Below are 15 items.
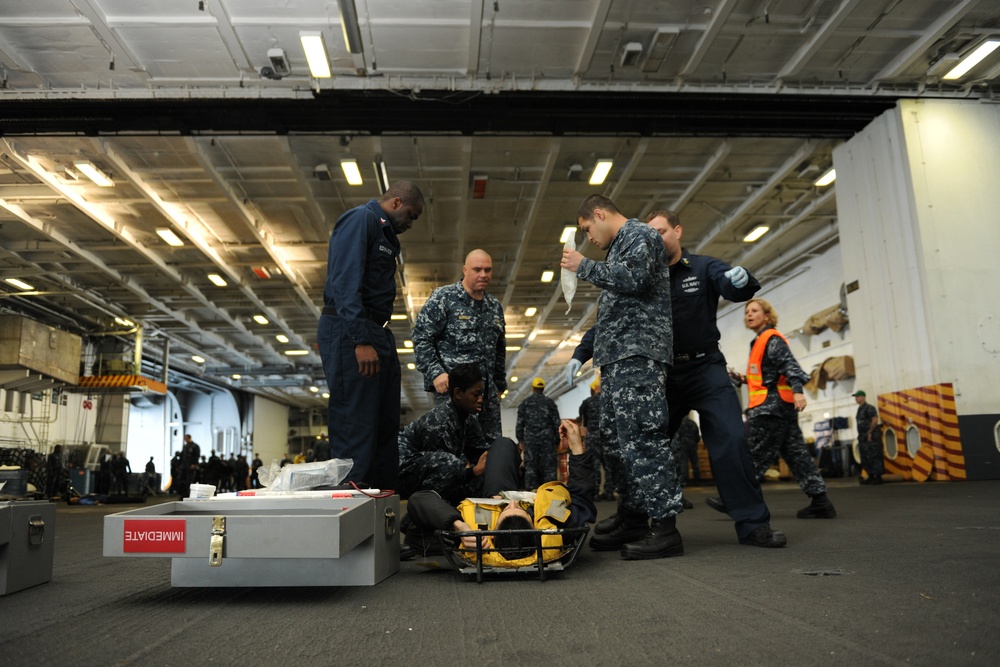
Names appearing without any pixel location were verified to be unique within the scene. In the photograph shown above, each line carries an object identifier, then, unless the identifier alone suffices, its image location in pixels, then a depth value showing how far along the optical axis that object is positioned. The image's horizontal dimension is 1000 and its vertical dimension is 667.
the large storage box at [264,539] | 2.08
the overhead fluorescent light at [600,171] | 12.47
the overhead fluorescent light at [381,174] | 12.16
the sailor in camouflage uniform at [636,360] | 3.13
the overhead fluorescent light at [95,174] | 12.13
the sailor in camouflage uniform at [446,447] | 3.46
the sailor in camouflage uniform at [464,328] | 4.45
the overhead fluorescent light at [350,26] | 7.71
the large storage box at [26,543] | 2.39
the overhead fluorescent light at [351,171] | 12.07
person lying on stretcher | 2.61
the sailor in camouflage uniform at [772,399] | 5.32
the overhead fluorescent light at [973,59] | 9.69
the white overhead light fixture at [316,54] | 8.88
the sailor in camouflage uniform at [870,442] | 10.24
